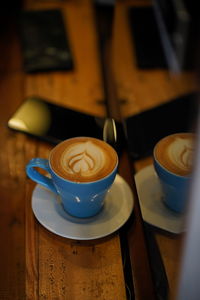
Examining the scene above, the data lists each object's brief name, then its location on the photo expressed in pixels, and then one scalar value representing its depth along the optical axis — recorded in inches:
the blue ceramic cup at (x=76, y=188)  21.6
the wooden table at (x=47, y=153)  22.0
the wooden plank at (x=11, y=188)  22.9
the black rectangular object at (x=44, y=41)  36.3
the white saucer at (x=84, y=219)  23.3
